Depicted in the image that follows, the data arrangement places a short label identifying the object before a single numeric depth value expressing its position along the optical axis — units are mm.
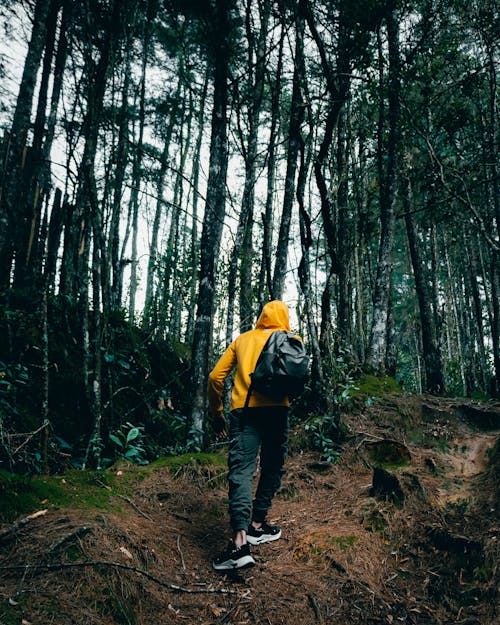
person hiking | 3035
